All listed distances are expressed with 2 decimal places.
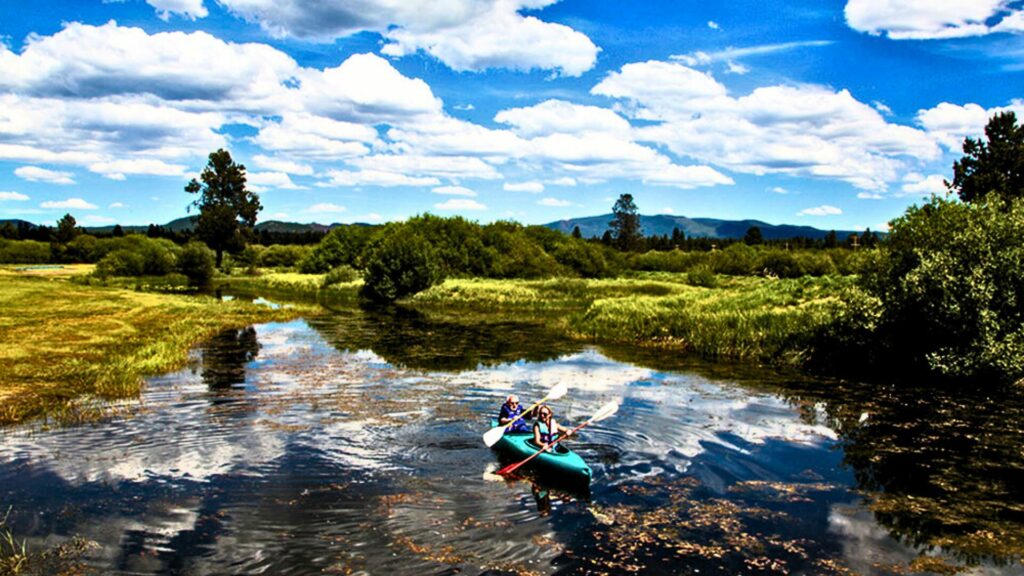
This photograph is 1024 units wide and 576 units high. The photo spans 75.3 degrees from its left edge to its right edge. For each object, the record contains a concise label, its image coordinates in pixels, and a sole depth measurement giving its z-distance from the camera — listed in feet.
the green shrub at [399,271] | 232.73
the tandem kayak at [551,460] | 49.31
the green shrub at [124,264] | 267.70
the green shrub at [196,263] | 281.54
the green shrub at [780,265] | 341.84
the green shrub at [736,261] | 351.67
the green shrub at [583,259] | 352.28
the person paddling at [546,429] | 55.01
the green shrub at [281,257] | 446.60
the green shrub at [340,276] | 278.67
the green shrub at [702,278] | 293.64
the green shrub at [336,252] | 356.38
